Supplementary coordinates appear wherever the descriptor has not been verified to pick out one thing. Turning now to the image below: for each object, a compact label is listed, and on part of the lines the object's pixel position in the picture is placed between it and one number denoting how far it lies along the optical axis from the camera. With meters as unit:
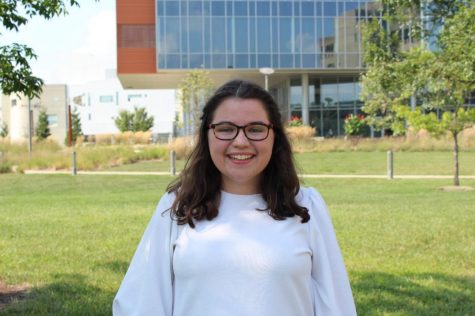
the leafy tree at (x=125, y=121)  85.00
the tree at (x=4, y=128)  91.09
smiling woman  2.11
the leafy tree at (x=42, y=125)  82.12
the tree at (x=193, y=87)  42.41
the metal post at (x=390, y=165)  22.27
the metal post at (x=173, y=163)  25.28
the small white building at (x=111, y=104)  95.12
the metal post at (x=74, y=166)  26.98
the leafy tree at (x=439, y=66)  7.23
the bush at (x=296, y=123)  39.65
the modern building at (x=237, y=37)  49.41
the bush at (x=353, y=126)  43.41
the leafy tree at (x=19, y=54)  5.34
